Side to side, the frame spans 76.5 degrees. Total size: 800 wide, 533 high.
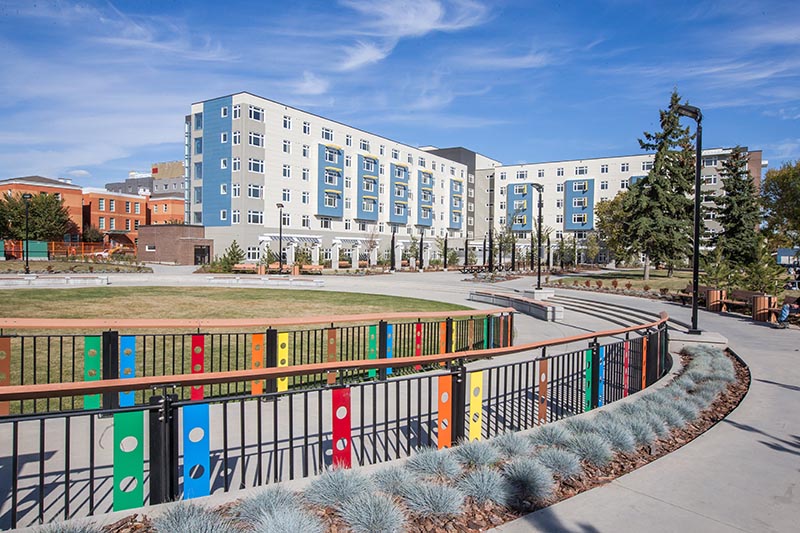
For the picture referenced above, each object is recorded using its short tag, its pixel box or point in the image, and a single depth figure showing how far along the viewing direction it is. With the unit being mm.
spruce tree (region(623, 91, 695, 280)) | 41094
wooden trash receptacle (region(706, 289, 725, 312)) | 22484
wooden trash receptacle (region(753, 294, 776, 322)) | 18797
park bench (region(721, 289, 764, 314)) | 21339
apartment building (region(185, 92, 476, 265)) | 55406
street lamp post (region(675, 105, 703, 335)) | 13716
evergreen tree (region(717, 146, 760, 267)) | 44938
